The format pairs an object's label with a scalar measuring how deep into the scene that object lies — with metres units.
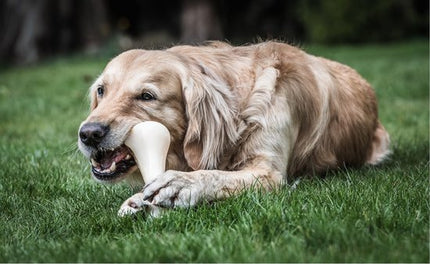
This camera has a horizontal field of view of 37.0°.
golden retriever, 3.43
